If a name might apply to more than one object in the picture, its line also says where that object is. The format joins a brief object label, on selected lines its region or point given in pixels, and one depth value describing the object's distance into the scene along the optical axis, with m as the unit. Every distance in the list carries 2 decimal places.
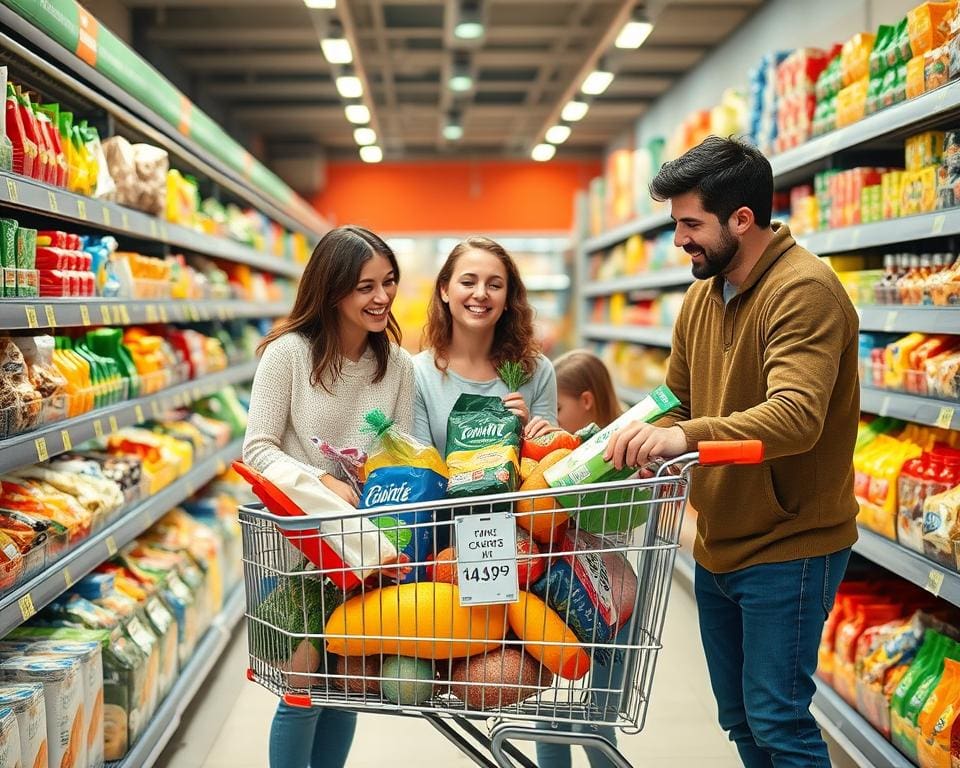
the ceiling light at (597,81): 7.80
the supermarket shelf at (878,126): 2.74
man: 2.01
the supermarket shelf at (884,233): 2.74
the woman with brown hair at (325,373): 2.41
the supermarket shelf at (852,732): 2.85
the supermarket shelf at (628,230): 6.50
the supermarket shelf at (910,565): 2.59
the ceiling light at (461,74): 8.12
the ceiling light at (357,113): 9.09
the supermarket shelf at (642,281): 5.84
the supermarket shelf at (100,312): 2.47
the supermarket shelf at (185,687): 3.00
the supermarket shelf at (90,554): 2.34
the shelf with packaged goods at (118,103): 2.65
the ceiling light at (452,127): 10.38
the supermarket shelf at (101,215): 2.46
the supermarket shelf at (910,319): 2.77
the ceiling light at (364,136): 10.60
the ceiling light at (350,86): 7.80
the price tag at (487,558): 1.74
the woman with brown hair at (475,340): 2.61
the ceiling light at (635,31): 6.36
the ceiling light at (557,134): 10.33
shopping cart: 1.77
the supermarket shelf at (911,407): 2.74
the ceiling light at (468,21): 6.40
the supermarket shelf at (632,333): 6.24
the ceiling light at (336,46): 6.55
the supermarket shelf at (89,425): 2.43
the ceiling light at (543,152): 11.68
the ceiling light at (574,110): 8.94
